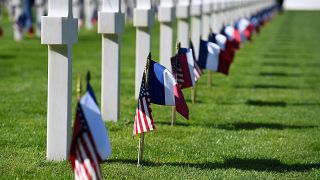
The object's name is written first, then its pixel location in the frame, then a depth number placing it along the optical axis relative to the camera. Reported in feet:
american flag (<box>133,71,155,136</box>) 30.83
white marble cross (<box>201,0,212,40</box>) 79.52
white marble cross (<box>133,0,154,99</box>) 46.80
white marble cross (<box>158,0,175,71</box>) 54.08
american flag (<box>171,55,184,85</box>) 40.14
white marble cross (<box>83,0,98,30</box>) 140.56
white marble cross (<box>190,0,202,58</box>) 68.54
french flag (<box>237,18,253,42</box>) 85.85
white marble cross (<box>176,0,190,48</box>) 60.90
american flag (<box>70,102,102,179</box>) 23.22
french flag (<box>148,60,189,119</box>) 32.30
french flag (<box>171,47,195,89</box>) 41.22
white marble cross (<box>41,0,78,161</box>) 30.91
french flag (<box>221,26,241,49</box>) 64.74
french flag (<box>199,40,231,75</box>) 51.90
